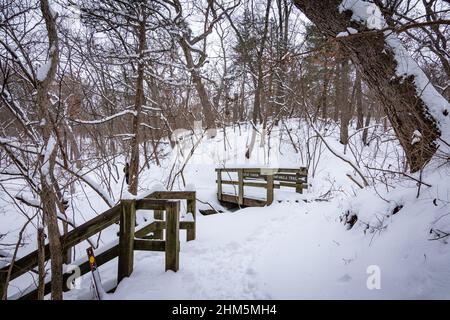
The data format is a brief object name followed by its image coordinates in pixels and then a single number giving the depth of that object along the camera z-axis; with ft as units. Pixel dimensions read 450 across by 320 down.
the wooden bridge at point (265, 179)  26.91
